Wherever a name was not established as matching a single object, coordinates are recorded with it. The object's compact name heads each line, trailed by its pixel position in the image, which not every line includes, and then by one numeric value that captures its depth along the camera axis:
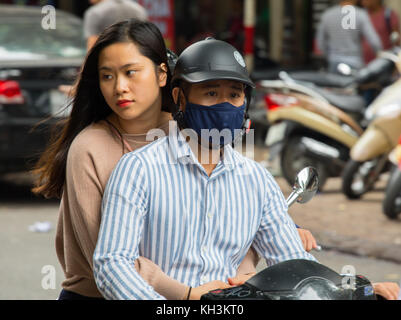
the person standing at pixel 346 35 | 19.14
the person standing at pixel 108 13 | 15.99
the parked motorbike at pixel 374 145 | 15.27
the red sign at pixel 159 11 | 25.27
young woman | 5.16
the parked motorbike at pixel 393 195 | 14.24
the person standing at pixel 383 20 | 20.55
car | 16.08
